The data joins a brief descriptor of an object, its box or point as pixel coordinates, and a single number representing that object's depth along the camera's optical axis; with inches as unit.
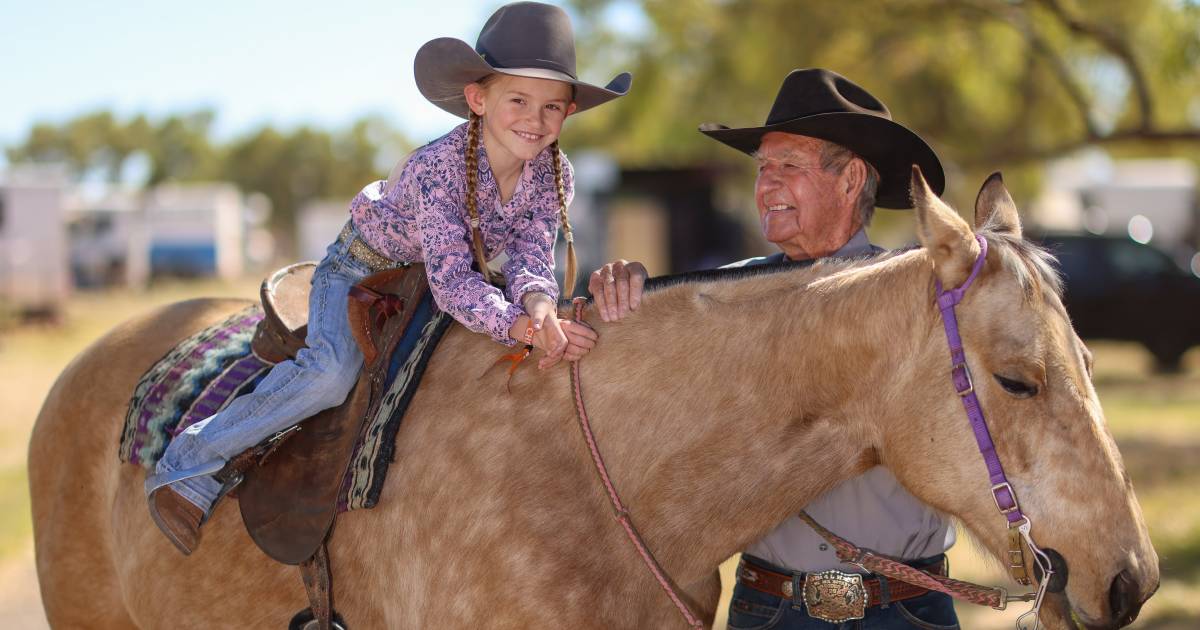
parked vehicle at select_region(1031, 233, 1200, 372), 713.0
